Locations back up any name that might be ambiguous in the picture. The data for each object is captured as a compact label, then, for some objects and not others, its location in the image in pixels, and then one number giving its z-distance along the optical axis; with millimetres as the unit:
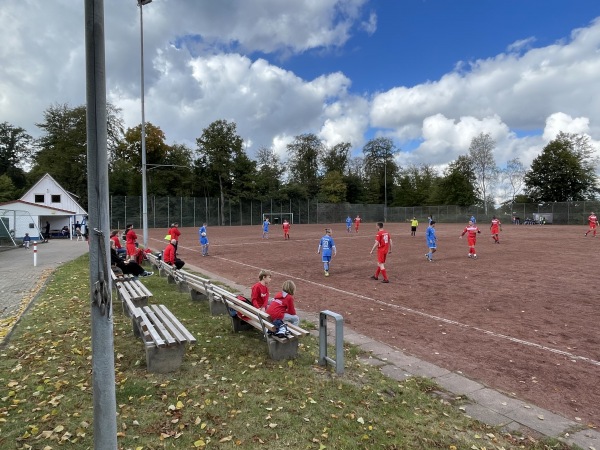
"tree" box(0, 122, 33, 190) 69812
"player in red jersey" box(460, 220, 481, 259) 17766
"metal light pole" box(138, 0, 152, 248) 20625
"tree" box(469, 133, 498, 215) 72312
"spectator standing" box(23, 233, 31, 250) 25312
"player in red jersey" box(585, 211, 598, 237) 32219
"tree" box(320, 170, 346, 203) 77750
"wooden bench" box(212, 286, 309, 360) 5398
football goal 66000
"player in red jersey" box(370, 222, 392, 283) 12367
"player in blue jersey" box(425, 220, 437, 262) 16922
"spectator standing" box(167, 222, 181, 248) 14724
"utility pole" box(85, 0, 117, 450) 2355
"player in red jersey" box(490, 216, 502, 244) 25145
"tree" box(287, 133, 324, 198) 83812
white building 31405
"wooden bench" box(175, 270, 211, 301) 8473
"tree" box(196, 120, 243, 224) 66250
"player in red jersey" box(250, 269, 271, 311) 6555
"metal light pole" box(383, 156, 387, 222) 79512
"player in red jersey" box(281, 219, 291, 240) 30547
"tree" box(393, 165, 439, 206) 86500
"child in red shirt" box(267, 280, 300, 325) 5723
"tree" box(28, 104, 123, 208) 56219
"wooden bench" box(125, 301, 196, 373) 4879
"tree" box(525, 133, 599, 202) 67625
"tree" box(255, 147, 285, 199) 69062
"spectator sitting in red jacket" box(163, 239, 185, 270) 12414
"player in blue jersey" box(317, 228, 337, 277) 13484
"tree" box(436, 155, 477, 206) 75500
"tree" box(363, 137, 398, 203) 89306
